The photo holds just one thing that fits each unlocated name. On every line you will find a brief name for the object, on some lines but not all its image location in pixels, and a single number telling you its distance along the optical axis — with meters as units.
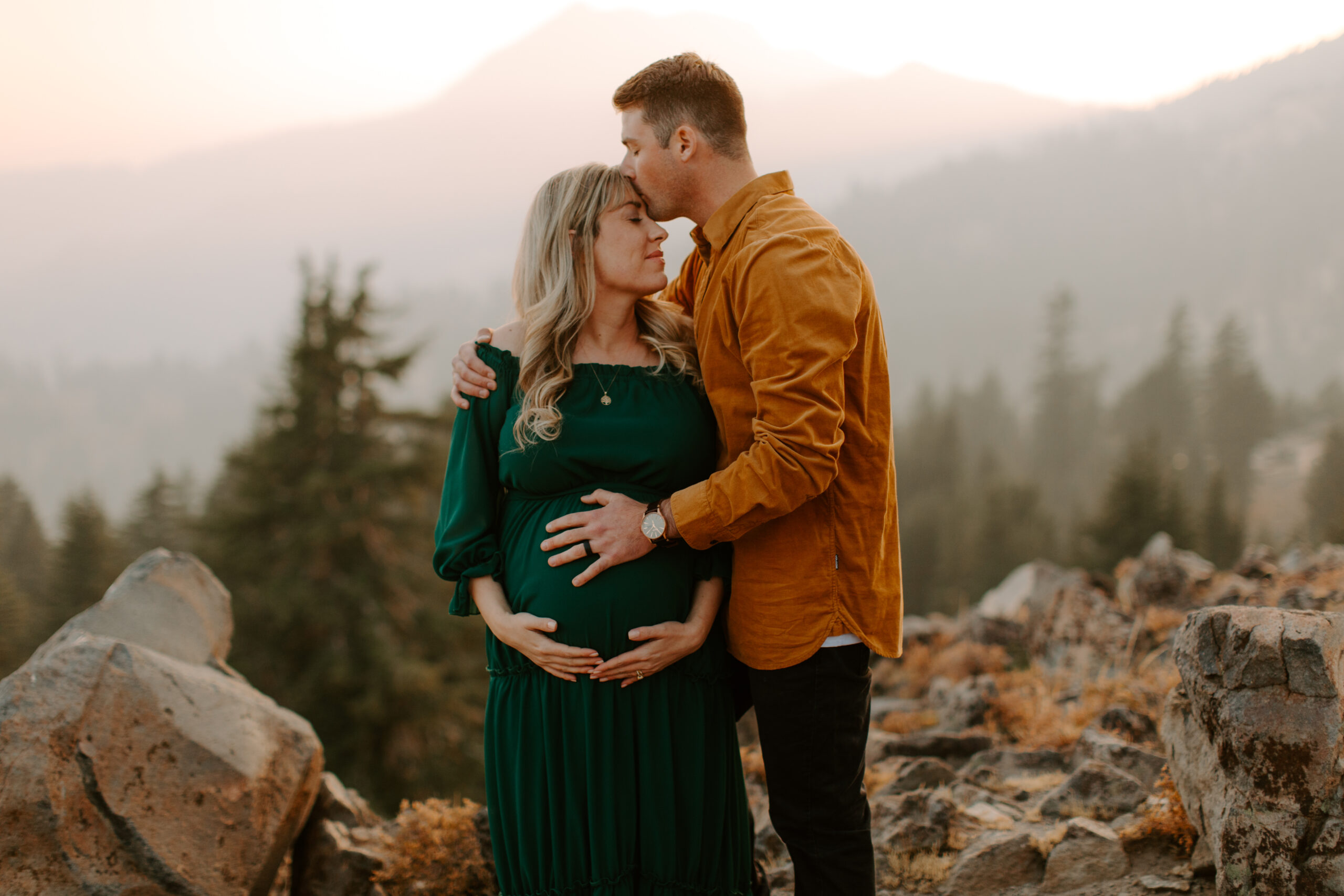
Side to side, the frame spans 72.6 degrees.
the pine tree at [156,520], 40.66
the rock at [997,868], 3.89
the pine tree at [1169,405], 73.25
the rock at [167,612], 4.45
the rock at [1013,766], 5.05
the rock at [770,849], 4.32
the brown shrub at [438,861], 4.22
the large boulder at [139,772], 3.60
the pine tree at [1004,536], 50.12
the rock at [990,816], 4.35
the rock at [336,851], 4.43
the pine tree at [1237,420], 66.75
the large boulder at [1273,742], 2.96
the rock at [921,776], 4.85
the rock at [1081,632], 7.16
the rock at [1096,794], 4.23
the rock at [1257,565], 7.87
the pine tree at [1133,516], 31.34
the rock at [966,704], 6.14
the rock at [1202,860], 3.48
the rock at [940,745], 5.54
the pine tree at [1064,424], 80.19
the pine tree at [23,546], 41.53
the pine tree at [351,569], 20.42
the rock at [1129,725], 5.16
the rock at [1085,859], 3.74
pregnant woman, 2.89
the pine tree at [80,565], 30.56
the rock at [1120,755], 4.55
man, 2.69
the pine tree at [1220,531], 36.16
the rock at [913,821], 4.17
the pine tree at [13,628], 24.77
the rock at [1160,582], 8.03
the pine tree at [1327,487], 42.18
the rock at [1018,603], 8.82
